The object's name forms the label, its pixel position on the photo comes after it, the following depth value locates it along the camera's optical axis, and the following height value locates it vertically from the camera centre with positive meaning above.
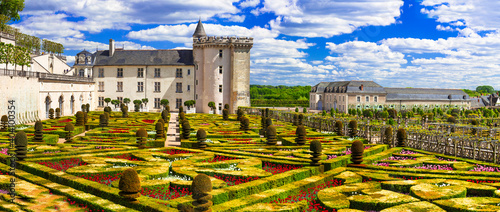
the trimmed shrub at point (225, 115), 39.16 -0.67
